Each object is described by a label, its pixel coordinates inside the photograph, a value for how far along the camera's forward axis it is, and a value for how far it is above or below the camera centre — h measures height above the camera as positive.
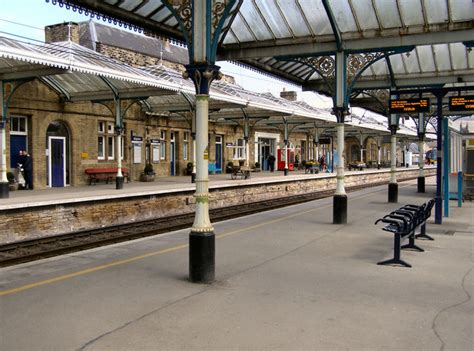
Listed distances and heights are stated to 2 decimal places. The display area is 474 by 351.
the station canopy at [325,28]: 10.80 +3.07
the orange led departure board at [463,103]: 13.25 +1.46
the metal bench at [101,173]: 21.42 -0.55
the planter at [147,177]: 24.31 -0.81
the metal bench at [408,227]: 7.61 -1.11
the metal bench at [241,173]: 26.98 -0.71
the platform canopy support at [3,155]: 14.64 +0.18
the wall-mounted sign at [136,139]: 24.45 +1.04
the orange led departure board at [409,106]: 14.17 +1.51
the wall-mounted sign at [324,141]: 38.61 +1.39
